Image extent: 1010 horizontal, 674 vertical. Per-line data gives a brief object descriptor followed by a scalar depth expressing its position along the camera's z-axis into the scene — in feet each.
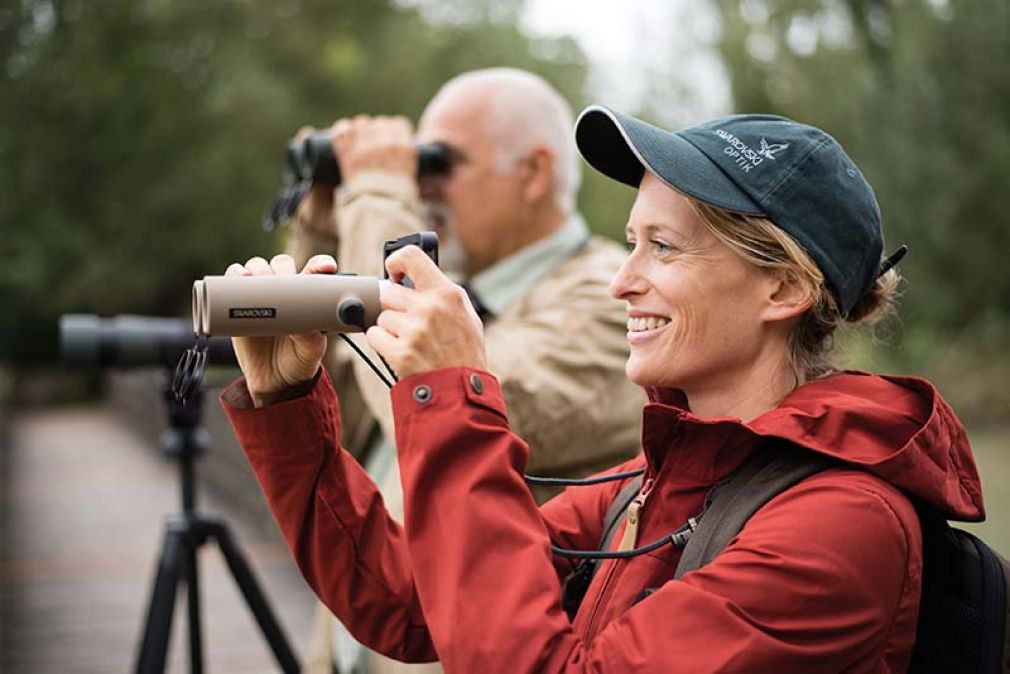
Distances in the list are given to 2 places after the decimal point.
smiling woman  4.26
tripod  9.84
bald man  8.16
